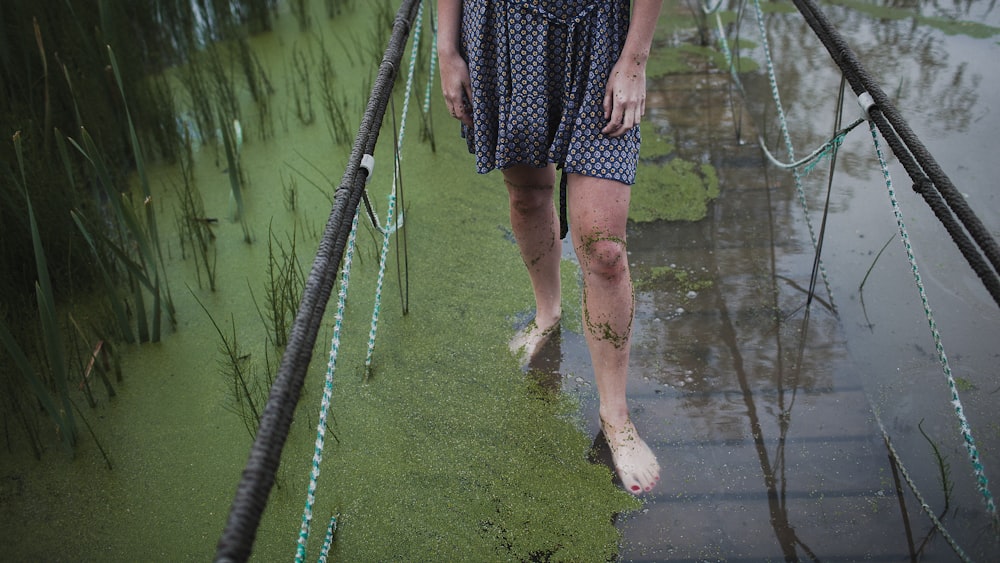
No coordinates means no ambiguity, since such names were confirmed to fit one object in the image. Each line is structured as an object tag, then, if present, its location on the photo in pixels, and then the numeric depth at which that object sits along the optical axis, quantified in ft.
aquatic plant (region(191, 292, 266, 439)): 5.85
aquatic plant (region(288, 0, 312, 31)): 12.31
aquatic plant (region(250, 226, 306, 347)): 6.54
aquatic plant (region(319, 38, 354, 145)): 9.52
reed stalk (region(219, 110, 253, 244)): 7.55
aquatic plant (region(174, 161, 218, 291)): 7.55
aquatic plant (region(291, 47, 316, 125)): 10.11
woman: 4.93
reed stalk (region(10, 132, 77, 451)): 5.15
